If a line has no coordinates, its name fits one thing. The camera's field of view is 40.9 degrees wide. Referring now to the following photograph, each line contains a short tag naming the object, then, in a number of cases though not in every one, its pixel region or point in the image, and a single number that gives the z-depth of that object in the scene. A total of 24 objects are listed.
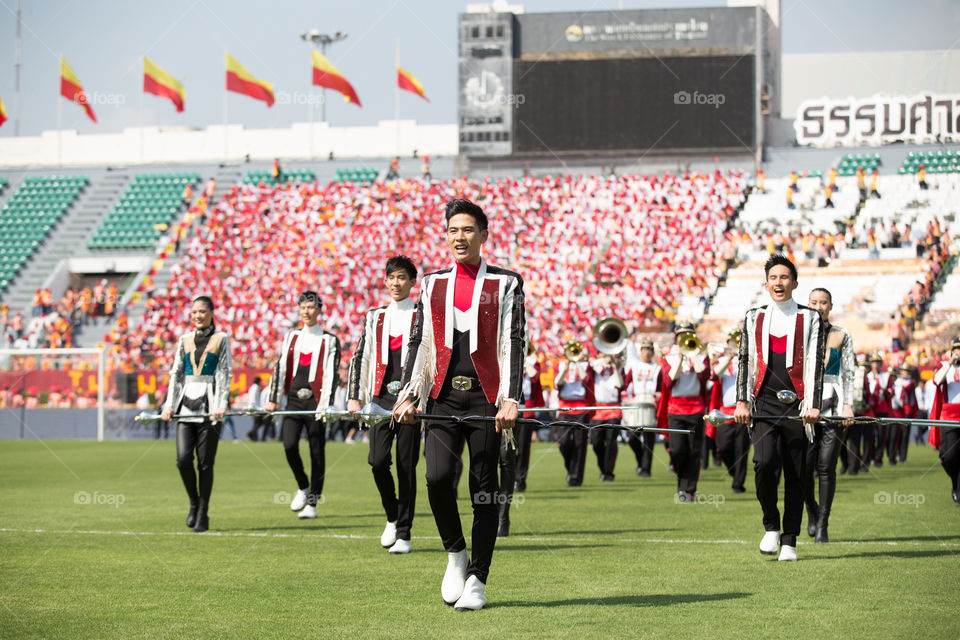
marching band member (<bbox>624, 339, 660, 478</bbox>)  19.55
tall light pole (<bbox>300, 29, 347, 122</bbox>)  61.63
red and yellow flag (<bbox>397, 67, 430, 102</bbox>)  51.28
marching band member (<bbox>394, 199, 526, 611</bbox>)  7.18
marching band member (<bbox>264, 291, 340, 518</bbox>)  13.00
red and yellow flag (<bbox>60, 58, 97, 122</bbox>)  50.56
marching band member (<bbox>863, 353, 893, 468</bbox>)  23.42
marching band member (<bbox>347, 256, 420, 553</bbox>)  10.12
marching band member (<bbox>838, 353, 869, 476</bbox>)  18.22
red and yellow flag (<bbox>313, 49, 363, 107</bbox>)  49.94
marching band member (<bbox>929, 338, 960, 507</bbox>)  14.54
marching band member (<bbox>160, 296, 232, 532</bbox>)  11.74
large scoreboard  43.38
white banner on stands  44.75
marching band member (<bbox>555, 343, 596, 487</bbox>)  18.92
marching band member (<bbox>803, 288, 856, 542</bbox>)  10.43
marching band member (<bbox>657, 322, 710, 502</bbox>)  15.90
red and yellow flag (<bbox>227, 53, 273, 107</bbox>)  50.44
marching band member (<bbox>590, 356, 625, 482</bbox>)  19.70
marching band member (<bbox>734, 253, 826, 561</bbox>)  9.34
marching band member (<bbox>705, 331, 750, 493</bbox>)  16.86
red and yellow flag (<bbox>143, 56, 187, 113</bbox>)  50.06
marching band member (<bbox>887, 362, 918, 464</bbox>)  24.48
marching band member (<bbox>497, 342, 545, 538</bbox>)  11.71
